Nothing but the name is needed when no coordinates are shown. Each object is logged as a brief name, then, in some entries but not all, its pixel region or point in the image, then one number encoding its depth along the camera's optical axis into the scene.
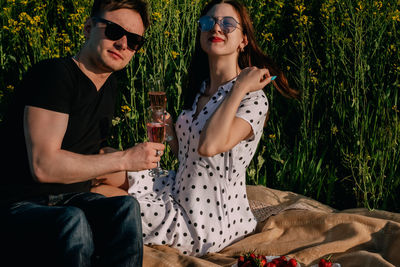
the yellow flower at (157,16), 3.96
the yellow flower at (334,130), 4.06
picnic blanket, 2.93
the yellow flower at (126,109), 3.86
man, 2.22
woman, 2.91
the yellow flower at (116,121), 3.89
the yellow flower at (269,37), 4.48
